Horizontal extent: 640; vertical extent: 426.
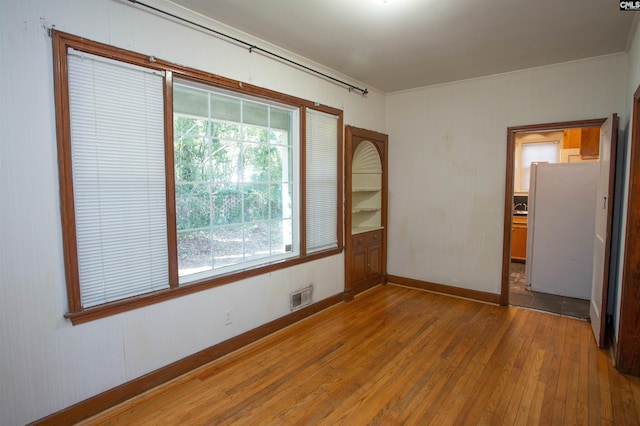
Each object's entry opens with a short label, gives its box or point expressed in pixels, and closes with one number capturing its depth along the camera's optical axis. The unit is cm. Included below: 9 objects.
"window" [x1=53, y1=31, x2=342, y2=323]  210
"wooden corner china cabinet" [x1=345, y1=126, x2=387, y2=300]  441
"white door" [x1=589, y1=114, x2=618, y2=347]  301
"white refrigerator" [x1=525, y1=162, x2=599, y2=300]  436
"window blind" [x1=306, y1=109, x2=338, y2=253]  377
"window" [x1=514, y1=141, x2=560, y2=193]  670
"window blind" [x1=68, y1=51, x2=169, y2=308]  211
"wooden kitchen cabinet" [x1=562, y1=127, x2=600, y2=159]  518
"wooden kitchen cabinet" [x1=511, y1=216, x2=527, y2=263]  626
